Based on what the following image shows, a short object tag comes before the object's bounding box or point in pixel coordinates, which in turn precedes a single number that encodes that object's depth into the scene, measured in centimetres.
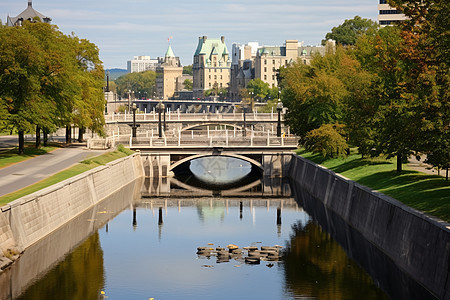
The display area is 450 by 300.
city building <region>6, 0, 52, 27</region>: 13473
